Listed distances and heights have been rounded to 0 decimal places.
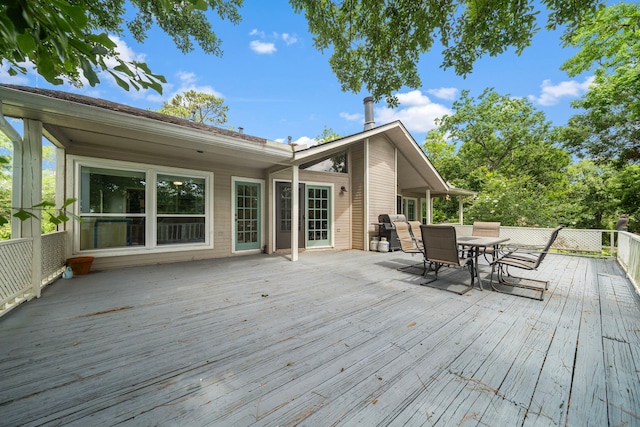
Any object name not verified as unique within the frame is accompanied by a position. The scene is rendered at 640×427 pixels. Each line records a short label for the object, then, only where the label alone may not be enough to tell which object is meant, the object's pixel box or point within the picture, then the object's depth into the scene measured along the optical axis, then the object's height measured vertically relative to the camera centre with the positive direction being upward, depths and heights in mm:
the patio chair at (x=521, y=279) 3441 -1122
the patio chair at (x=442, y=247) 3631 -542
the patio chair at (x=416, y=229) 5750 -387
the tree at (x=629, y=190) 10234 +1023
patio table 3786 -483
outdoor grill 7520 -528
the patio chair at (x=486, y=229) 5379 -365
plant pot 4355 -934
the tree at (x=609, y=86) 8094 +5249
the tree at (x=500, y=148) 12918 +4283
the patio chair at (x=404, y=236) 5027 -497
